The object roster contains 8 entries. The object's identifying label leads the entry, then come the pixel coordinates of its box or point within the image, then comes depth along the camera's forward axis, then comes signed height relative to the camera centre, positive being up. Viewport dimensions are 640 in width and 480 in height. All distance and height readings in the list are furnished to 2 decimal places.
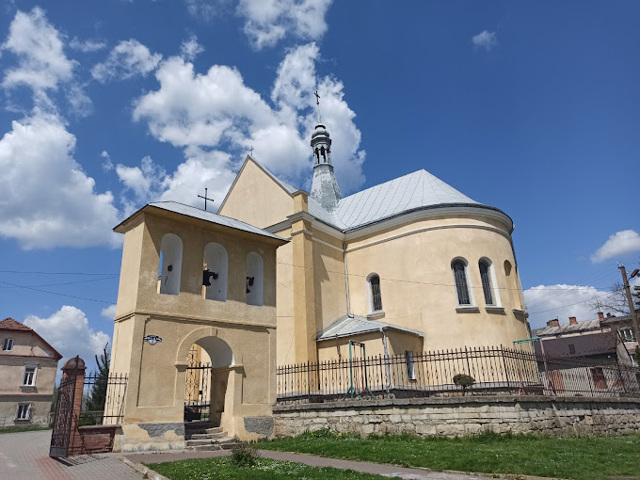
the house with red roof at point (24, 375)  34.00 +2.67
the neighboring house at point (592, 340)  38.50 +4.18
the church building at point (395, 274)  20.52 +5.58
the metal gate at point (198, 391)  19.55 +0.57
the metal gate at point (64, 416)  11.12 -0.17
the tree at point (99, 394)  28.56 +0.83
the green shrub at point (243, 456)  9.19 -1.08
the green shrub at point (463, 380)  16.95 +0.40
